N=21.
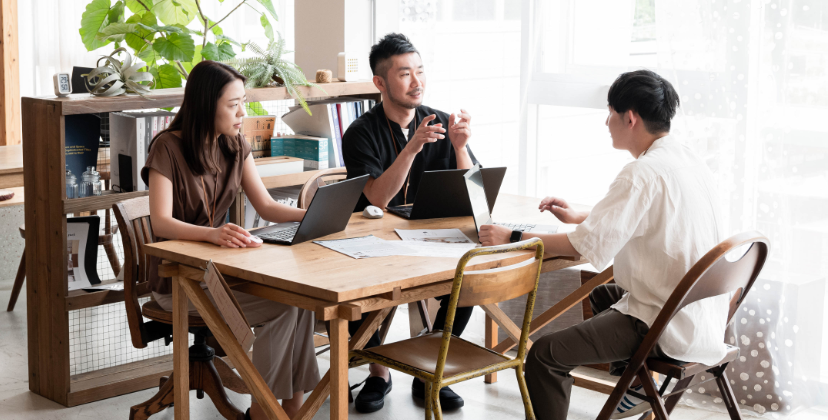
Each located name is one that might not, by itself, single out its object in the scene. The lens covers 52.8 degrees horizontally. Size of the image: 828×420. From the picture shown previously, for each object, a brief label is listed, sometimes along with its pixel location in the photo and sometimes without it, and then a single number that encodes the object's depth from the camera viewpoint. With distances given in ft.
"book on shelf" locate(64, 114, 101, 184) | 10.00
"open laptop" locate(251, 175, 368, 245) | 7.92
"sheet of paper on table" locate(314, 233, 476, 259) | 7.80
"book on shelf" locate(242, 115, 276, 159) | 12.03
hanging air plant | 9.87
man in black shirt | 9.96
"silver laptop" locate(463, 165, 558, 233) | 8.45
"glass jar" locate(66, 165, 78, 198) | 9.92
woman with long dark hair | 8.49
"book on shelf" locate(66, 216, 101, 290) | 10.18
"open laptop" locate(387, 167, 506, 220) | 8.93
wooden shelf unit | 9.65
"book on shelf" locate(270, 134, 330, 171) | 12.27
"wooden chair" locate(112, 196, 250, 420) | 8.92
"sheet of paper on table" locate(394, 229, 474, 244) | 8.43
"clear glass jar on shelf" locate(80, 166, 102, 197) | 10.09
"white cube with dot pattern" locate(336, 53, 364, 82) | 12.68
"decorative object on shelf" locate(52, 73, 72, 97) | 9.61
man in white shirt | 7.29
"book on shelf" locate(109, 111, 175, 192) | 10.45
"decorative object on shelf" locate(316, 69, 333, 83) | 12.47
